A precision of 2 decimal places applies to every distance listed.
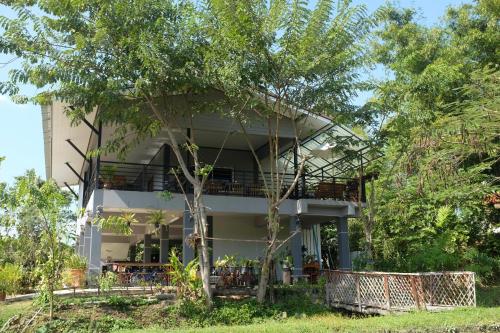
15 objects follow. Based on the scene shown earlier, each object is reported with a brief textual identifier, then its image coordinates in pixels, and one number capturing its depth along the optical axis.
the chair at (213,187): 16.73
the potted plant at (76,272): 14.01
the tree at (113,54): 12.46
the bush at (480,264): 18.24
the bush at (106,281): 12.34
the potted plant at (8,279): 14.24
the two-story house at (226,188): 15.65
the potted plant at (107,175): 15.46
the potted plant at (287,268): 16.48
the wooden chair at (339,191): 18.25
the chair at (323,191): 18.20
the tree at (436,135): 12.43
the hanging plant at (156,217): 16.31
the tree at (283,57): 12.41
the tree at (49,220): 10.97
